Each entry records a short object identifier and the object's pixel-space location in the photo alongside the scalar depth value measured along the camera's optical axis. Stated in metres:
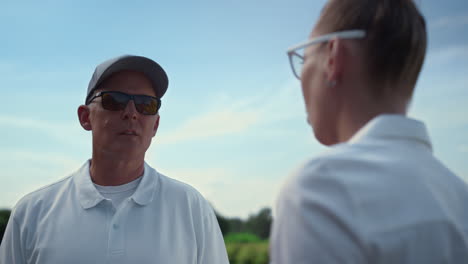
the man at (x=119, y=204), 0.98
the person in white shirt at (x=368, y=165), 0.44
